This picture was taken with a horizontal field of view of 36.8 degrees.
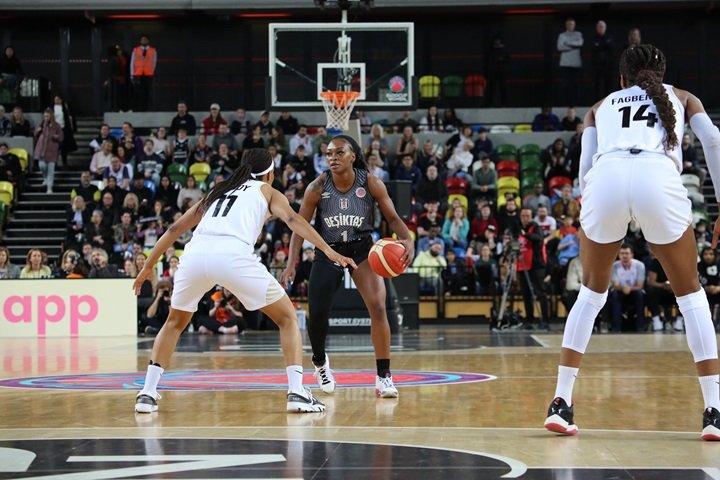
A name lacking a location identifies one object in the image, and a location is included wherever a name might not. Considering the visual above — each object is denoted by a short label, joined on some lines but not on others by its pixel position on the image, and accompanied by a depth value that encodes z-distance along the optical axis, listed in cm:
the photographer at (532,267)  1852
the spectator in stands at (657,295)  1822
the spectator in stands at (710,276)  1822
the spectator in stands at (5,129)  2617
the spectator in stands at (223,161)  2321
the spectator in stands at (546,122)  2569
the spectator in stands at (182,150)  2422
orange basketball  780
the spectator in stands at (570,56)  2642
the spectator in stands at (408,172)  2234
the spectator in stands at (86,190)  2302
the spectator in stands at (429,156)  2289
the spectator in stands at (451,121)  2516
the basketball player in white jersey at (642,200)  555
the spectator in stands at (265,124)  2475
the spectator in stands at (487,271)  1975
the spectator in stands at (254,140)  2369
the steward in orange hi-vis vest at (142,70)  2669
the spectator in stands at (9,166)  2450
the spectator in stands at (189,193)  2194
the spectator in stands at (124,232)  2084
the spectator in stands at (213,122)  2528
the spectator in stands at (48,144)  2500
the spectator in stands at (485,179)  2283
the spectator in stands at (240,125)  2536
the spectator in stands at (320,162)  2286
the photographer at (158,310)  1781
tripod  1811
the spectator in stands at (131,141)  2422
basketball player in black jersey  815
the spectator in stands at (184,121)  2533
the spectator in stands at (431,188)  2212
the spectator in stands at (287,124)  2523
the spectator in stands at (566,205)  2094
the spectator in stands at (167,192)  2258
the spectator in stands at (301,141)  2377
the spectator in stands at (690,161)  2283
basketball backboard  1855
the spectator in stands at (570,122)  2514
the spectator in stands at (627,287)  1788
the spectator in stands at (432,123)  2533
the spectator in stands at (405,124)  2473
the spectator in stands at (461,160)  2339
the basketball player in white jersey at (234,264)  679
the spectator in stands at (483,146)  2414
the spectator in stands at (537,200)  2190
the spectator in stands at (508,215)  2059
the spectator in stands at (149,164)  2334
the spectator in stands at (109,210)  2162
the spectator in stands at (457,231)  2075
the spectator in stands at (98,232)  2077
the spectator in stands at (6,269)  1845
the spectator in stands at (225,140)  2428
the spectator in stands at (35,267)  1816
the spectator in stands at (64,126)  2620
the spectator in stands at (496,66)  2714
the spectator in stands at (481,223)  2086
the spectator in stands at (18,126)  2617
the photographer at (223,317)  1809
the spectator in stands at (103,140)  2453
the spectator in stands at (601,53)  2623
